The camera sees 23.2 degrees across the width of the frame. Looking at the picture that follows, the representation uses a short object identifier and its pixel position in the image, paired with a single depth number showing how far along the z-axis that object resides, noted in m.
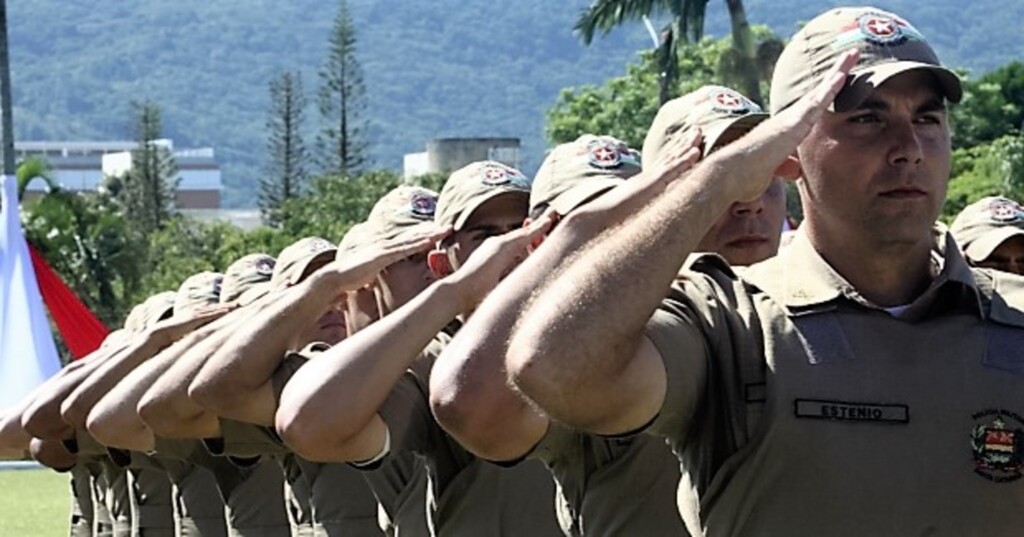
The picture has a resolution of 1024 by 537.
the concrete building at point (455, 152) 90.44
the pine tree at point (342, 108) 70.75
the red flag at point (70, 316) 24.96
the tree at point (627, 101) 67.12
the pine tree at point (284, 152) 74.69
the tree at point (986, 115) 57.00
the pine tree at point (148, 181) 81.44
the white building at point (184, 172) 171.50
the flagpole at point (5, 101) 32.97
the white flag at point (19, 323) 23.41
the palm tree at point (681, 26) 38.50
